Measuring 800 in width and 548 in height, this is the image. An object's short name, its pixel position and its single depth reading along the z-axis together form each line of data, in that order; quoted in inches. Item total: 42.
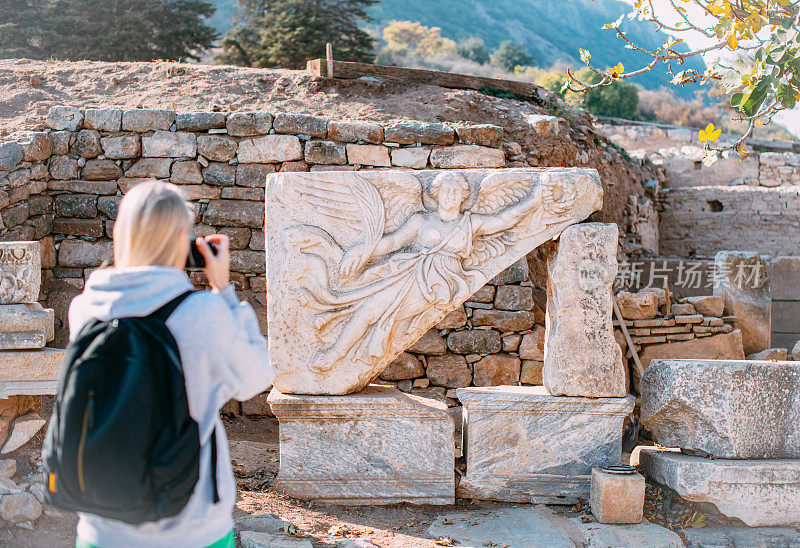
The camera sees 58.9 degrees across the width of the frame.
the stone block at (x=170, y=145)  242.5
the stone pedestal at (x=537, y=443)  153.6
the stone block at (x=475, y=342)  240.5
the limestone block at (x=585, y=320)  152.6
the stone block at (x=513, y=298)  242.4
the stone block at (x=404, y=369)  240.2
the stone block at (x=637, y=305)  253.3
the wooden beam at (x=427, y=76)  295.7
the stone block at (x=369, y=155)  244.8
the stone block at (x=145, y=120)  242.1
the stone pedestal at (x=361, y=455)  153.9
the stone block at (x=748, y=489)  144.8
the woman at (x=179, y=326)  69.7
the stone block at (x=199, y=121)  241.9
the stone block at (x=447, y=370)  241.4
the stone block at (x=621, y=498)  140.5
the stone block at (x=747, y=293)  271.9
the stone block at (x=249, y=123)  240.7
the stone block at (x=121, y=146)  241.9
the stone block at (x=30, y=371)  151.3
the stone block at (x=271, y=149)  241.8
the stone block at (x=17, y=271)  152.0
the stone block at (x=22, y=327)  151.2
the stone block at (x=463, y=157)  247.3
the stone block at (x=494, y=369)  242.2
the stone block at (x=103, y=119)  242.1
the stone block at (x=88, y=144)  241.8
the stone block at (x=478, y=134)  249.4
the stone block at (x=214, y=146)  242.2
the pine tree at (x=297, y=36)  585.3
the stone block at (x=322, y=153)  241.9
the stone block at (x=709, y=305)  261.0
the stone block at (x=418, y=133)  245.6
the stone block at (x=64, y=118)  241.9
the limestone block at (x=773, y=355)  249.4
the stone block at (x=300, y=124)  240.8
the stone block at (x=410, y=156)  246.4
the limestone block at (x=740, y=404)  147.6
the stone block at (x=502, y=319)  242.1
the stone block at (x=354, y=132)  243.9
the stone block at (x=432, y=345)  239.9
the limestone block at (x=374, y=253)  152.0
